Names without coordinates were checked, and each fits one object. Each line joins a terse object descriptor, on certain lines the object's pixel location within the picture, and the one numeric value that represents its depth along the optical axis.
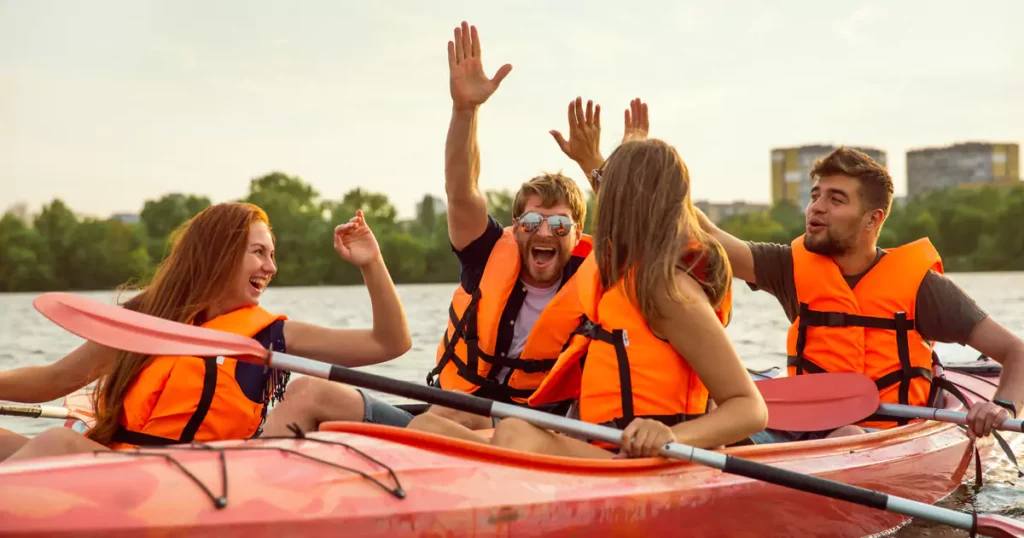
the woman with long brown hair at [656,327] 2.98
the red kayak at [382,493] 2.52
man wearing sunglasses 4.10
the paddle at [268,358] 3.00
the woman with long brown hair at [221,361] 3.27
